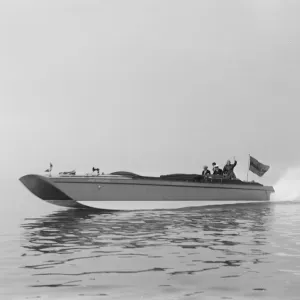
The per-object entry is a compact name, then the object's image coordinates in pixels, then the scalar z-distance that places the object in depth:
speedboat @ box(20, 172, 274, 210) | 29.41
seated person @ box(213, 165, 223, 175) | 36.81
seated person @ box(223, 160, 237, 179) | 37.69
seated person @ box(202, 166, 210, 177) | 35.81
